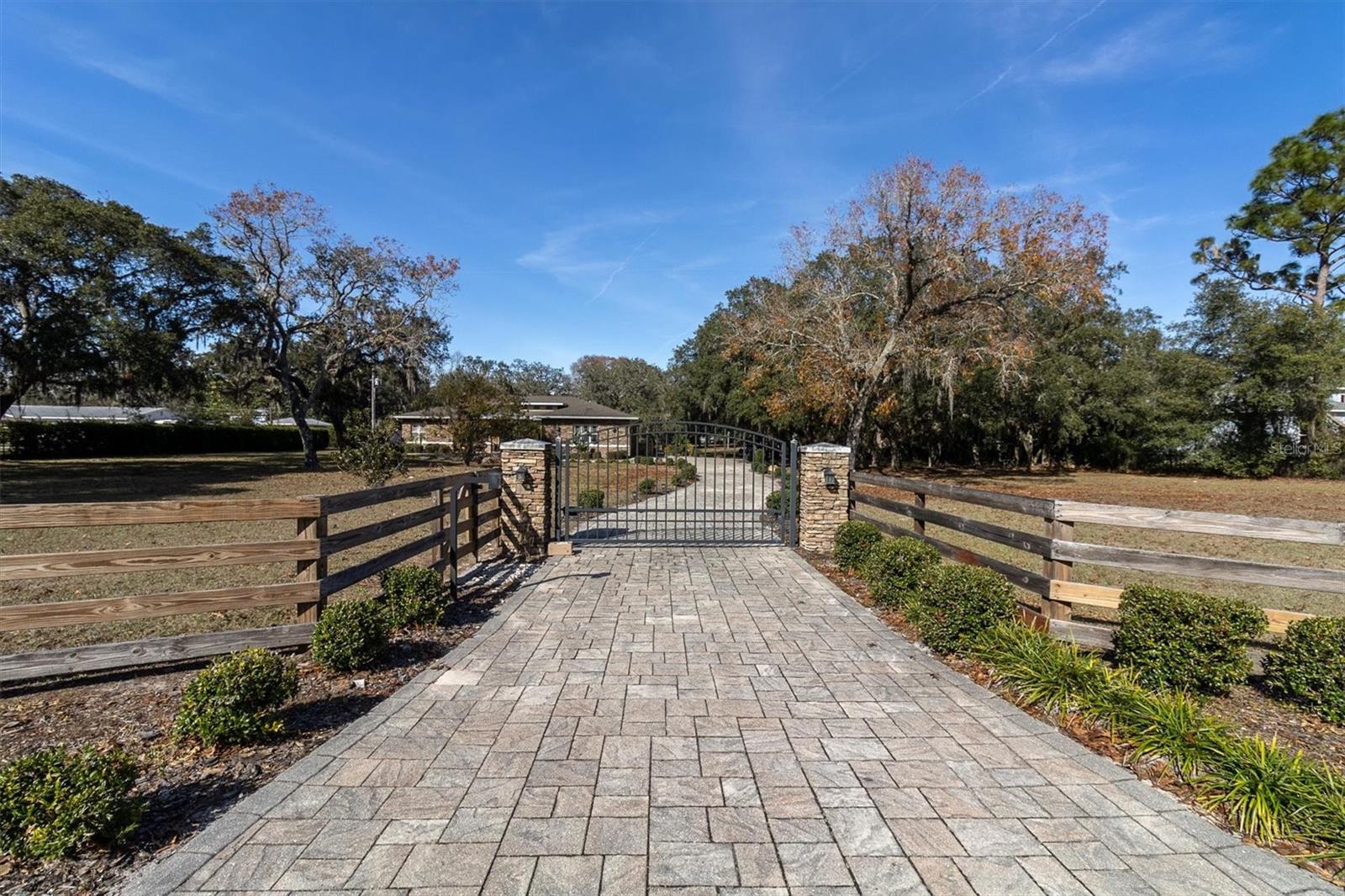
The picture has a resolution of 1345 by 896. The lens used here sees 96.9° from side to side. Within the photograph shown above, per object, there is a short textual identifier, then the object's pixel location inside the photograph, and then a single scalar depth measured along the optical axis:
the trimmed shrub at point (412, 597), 4.53
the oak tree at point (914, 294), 15.54
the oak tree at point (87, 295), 15.48
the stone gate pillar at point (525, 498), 7.85
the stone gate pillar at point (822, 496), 8.25
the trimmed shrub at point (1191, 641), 3.48
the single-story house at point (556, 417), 34.00
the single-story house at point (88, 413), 47.28
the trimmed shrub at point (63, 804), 2.01
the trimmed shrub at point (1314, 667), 3.28
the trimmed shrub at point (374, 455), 12.27
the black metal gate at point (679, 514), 8.42
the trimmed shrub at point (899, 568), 5.41
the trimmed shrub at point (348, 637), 3.79
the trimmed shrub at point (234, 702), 2.83
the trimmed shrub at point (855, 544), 6.82
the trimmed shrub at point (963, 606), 4.31
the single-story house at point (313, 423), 55.28
